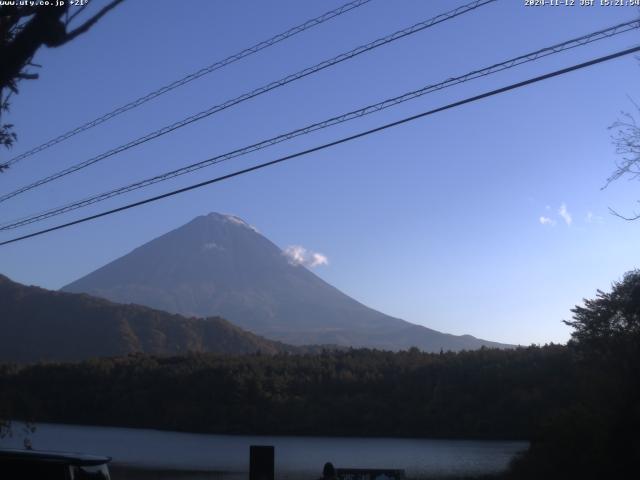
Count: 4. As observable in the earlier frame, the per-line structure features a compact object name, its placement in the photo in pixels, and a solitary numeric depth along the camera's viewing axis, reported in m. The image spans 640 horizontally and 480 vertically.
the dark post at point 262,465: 11.97
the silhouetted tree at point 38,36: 5.55
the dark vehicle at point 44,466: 8.87
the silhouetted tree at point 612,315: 21.19
